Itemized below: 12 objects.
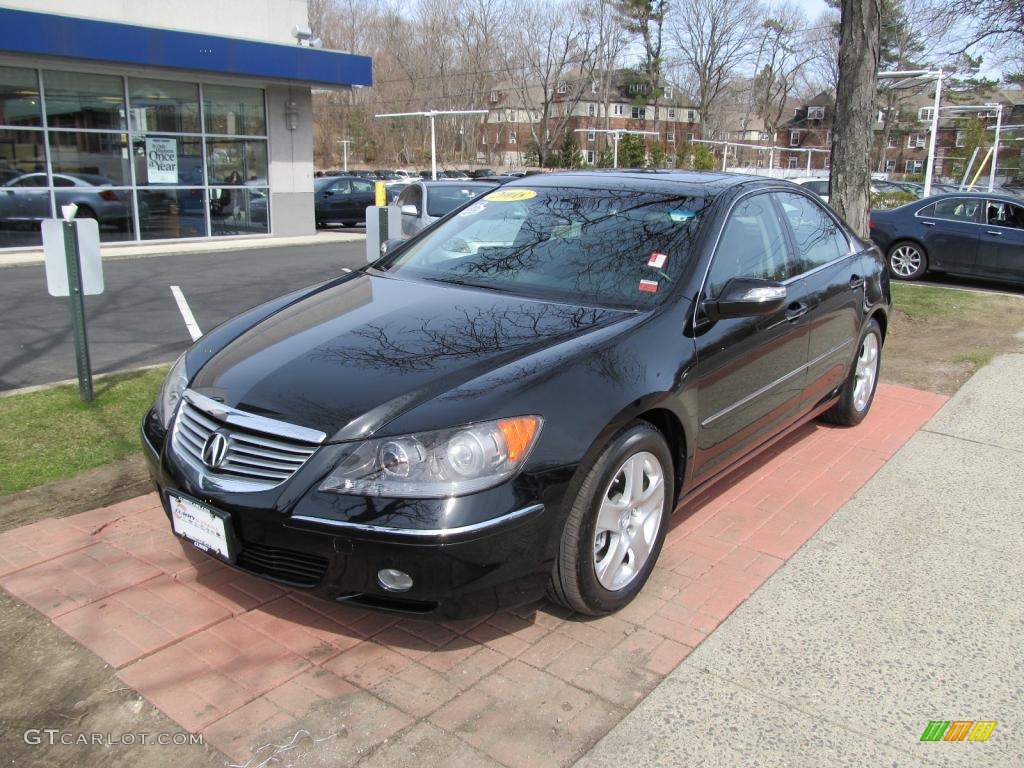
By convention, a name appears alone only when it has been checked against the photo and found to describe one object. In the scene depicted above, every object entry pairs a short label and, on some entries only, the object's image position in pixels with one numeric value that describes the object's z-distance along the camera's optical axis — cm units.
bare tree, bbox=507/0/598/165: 7138
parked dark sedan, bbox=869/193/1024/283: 1273
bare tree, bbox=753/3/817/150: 7344
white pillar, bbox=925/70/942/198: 2139
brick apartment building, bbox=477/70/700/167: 7450
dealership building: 1442
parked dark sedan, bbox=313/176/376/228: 2131
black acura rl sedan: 271
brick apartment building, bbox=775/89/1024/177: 5078
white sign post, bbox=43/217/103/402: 525
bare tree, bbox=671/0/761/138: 7194
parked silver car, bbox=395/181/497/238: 1329
